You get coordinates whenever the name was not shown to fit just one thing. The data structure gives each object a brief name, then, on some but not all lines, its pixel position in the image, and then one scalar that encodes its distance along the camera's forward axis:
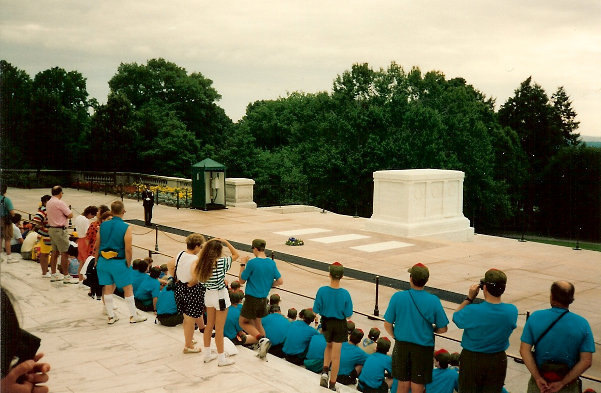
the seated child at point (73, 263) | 11.60
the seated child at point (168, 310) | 8.62
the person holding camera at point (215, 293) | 6.65
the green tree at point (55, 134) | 42.59
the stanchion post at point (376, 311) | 10.53
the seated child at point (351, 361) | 6.86
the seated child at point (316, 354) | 7.18
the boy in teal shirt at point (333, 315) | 6.45
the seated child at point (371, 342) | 7.29
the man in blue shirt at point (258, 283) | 7.37
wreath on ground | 18.20
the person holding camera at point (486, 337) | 5.11
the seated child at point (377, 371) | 6.43
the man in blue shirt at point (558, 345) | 4.71
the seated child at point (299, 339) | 7.39
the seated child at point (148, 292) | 9.55
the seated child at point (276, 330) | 7.82
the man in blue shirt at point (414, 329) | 5.53
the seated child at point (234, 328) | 7.92
